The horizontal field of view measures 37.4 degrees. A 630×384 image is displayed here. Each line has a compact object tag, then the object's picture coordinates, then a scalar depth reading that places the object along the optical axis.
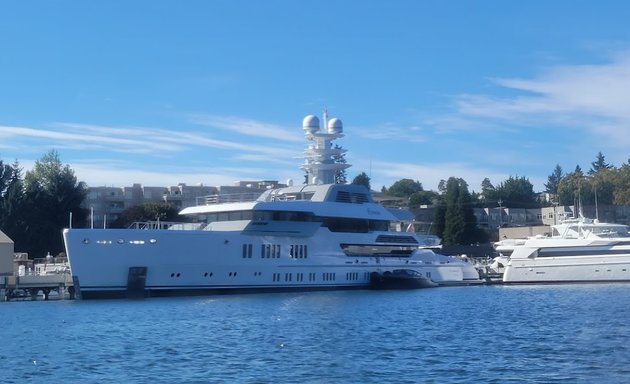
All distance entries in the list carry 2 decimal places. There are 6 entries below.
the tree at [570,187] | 144.79
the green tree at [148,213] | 100.75
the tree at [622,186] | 139.12
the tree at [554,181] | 185.75
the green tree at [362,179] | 133.50
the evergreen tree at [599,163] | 195.77
